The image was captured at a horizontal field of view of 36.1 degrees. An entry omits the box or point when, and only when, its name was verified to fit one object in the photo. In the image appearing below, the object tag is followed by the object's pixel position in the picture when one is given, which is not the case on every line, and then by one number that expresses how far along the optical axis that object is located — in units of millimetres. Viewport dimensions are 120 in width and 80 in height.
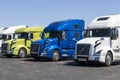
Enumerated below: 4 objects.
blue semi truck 12814
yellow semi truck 15102
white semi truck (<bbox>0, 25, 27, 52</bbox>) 17406
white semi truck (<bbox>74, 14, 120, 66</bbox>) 10460
